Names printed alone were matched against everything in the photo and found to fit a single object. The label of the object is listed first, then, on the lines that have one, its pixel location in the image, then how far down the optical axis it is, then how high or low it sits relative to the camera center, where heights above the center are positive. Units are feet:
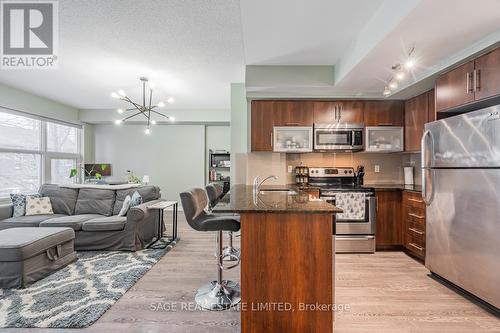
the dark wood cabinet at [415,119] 11.30 +2.28
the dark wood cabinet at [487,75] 6.90 +2.64
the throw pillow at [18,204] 12.48 -1.78
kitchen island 5.67 -2.35
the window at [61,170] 18.78 -0.12
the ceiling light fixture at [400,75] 7.38 +2.75
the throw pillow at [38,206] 12.74 -1.93
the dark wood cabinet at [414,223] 10.29 -2.44
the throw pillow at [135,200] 12.63 -1.61
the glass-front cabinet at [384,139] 12.82 +1.48
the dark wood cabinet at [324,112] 13.02 +2.90
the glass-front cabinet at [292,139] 13.03 +1.52
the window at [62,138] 18.54 +2.37
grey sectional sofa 11.55 -2.42
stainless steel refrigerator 6.72 -0.99
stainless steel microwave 12.77 +1.59
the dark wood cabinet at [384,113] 12.85 +2.80
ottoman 8.06 -2.95
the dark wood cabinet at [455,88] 7.77 +2.66
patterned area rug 6.50 -3.86
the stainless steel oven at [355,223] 11.62 -2.58
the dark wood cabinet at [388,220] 11.83 -2.48
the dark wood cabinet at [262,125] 13.17 +2.26
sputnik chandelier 13.41 +4.82
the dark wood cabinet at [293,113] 13.07 +2.87
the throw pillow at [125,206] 12.46 -1.91
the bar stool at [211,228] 6.88 -1.65
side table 12.30 -3.39
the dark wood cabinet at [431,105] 10.62 +2.67
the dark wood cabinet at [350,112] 12.98 +2.89
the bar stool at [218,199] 9.77 -1.31
